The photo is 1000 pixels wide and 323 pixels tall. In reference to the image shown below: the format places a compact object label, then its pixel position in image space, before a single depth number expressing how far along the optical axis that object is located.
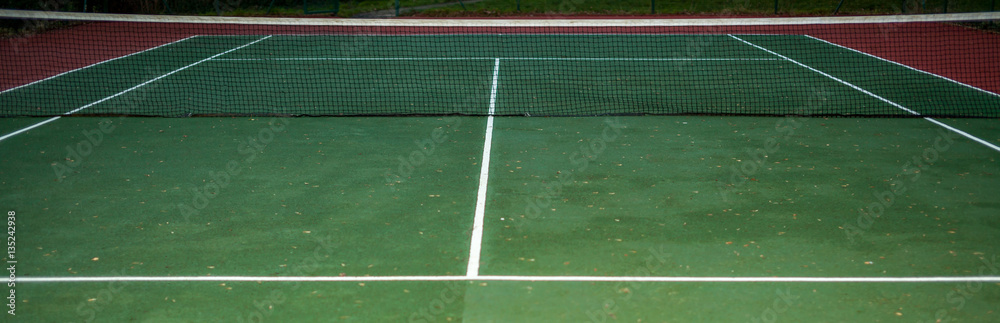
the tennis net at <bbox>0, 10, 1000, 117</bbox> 11.68
